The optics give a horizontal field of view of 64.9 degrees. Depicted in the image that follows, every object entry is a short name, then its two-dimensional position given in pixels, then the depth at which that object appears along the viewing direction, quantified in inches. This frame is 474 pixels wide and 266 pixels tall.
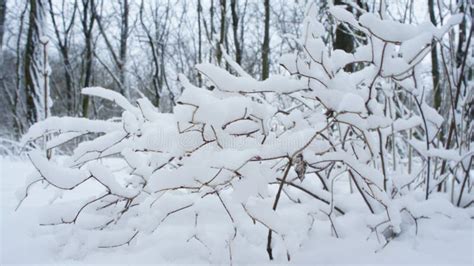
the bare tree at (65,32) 439.2
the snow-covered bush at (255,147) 28.1
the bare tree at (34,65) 215.0
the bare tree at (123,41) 367.2
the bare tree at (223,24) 319.3
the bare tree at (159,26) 406.3
